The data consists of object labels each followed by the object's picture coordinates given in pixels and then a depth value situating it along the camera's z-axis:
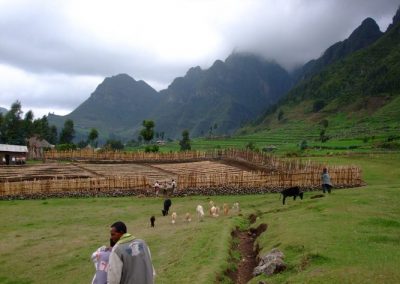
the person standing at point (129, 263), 9.02
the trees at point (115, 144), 168.94
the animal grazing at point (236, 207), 34.28
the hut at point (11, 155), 84.57
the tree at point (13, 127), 122.75
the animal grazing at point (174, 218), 31.08
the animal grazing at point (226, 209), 32.75
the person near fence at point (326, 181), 34.31
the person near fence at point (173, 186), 45.66
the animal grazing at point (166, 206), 34.66
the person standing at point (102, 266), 9.66
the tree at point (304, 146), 108.49
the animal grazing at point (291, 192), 34.28
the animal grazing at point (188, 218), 31.44
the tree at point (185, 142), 136.94
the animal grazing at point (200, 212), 32.09
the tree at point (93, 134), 131.06
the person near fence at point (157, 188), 46.47
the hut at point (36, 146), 116.26
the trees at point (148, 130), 109.19
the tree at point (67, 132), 151.00
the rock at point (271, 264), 16.67
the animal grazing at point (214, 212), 32.52
